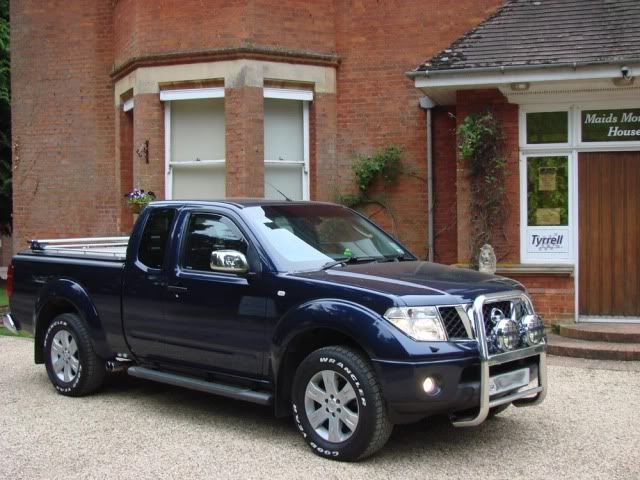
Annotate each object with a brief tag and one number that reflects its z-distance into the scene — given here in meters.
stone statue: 10.52
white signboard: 10.73
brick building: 12.34
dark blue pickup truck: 5.37
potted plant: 12.54
